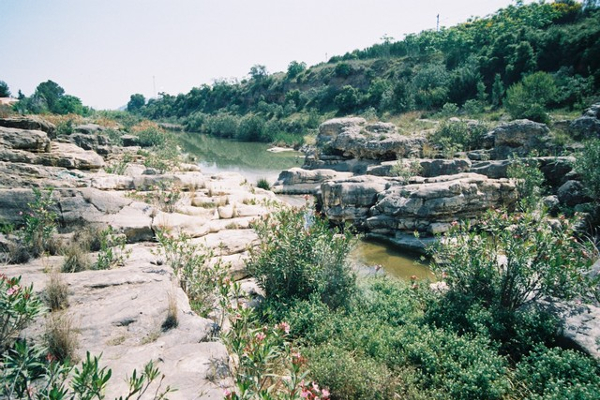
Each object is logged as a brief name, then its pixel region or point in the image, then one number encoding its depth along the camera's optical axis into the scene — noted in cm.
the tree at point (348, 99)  4981
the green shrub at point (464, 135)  1983
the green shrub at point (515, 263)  443
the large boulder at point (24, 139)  986
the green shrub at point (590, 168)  1049
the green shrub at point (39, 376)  198
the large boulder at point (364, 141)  1906
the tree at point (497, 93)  3110
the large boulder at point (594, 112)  1792
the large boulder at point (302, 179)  1823
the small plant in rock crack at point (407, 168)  1405
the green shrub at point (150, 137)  2869
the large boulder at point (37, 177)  669
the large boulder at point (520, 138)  1705
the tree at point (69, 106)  4481
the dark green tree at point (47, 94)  4463
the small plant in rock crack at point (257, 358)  247
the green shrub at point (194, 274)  477
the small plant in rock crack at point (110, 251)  490
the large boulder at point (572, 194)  1152
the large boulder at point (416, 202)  1136
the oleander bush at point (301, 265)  529
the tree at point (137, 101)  13438
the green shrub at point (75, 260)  468
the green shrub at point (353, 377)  336
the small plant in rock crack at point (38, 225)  510
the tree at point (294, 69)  7125
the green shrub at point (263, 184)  1842
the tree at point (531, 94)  2328
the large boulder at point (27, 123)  1123
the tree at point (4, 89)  4170
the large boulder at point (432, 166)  1468
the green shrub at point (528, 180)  1156
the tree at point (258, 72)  8328
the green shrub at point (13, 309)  258
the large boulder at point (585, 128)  1686
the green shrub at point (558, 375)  310
